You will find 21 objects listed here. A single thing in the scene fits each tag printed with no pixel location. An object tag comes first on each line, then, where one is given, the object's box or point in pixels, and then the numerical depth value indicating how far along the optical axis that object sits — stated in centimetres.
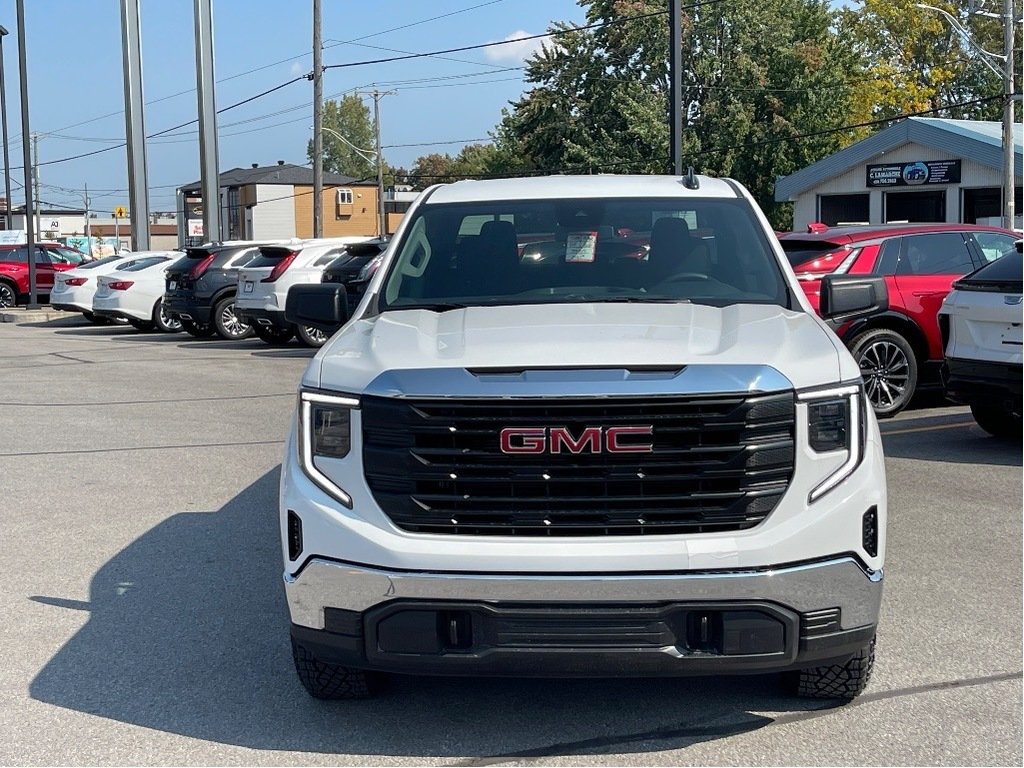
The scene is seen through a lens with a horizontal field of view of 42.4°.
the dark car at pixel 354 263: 1842
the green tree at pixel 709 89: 5656
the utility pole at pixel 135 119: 3700
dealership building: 4022
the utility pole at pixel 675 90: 1870
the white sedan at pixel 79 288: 2717
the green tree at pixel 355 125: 14962
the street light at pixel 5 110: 4062
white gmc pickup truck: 390
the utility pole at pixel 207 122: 3375
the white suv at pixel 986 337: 941
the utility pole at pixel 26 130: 3222
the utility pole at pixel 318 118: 3903
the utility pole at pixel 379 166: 7099
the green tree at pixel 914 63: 6375
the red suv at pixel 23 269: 3444
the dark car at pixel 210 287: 2194
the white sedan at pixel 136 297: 2480
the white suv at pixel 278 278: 1953
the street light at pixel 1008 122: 3228
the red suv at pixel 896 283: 1149
